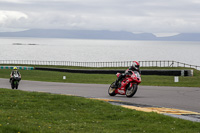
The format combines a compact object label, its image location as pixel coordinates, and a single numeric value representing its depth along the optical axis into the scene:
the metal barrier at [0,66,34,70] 64.36
